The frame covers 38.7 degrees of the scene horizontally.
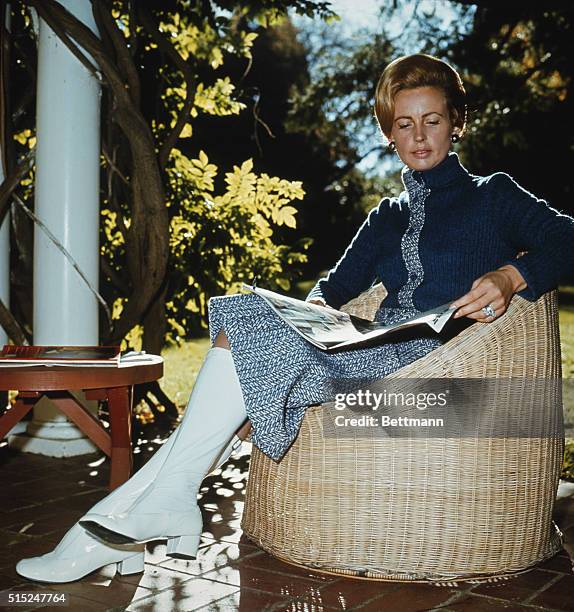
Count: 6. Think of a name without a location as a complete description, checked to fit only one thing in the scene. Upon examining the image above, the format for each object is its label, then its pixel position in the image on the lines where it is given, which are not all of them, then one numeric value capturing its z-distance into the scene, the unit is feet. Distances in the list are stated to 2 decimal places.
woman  5.86
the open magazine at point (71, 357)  7.10
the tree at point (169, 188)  11.09
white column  10.23
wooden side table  6.77
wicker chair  6.13
